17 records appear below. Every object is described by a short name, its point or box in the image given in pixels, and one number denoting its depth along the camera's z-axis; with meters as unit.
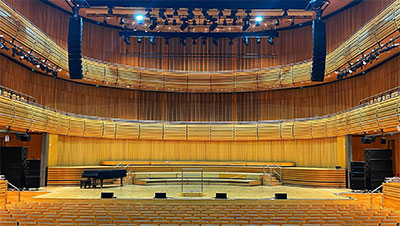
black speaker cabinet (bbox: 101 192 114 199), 13.19
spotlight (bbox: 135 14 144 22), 18.39
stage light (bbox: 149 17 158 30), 16.94
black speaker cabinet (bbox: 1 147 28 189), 15.96
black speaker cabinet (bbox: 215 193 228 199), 13.54
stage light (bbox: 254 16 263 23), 18.49
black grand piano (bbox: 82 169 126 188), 17.02
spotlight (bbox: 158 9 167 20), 15.16
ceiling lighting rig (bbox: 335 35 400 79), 14.38
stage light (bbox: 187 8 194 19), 14.45
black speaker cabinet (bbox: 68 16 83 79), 13.75
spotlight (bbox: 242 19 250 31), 16.83
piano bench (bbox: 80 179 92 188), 17.69
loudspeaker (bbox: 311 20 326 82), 13.66
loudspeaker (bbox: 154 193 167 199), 13.57
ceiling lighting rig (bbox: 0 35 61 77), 15.05
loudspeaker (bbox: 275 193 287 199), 13.47
